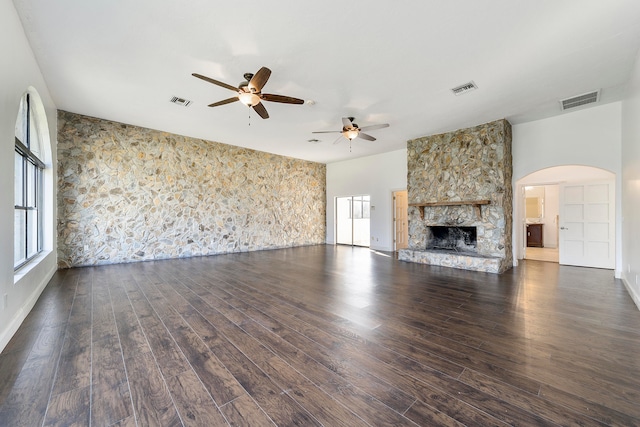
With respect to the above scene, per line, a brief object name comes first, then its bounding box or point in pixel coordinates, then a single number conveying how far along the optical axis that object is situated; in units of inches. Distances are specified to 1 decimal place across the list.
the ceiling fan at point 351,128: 188.0
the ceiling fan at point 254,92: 123.5
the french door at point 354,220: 394.9
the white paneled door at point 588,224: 208.8
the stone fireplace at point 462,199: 211.2
